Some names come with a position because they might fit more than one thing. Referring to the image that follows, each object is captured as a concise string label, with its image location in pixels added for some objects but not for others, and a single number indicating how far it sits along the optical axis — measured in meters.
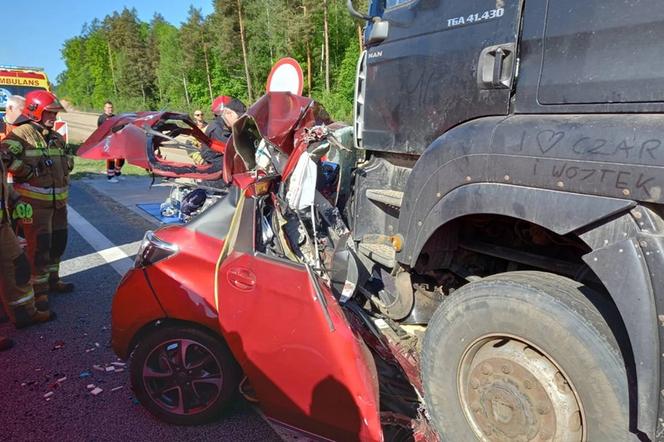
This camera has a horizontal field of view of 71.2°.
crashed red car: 2.31
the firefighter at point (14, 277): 4.09
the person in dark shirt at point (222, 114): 6.17
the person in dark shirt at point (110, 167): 10.78
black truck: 1.62
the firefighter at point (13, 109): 4.64
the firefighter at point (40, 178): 4.41
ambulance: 12.66
